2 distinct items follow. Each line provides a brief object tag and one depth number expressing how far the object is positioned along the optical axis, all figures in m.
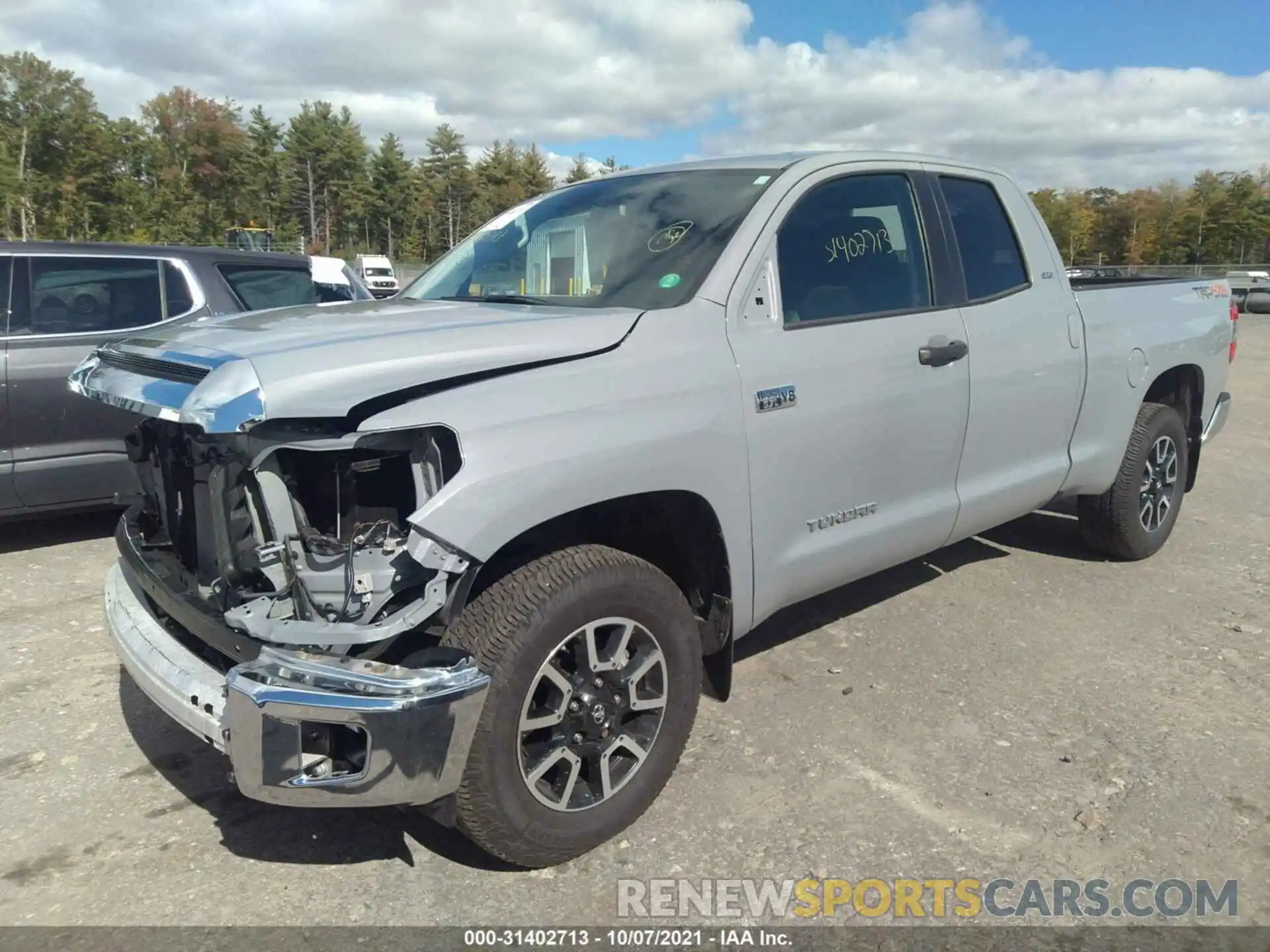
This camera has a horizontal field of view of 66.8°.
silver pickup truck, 2.27
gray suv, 5.18
